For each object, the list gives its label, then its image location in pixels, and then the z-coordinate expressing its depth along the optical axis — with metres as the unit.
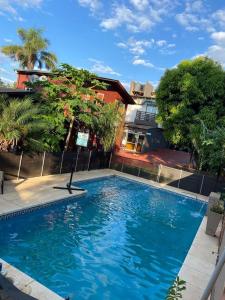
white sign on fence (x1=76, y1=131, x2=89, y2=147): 10.63
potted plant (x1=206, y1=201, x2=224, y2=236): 7.90
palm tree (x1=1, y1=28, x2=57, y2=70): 31.15
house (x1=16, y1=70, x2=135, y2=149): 19.51
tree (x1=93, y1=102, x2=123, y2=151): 15.58
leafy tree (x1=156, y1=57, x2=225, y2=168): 17.86
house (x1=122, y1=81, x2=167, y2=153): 27.40
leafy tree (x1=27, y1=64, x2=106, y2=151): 12.69
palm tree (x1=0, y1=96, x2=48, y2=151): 9.65
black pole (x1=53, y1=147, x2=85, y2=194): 10.45
